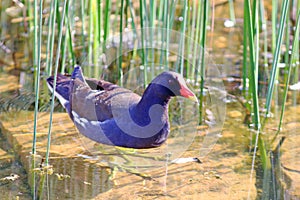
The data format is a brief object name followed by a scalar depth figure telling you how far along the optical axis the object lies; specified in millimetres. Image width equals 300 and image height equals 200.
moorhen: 5963
